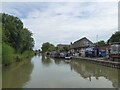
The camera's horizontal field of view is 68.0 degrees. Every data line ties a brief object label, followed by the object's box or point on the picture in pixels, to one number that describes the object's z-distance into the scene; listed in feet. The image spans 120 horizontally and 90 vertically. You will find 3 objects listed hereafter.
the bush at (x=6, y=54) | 41.19
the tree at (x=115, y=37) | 88.96
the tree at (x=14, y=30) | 60.21
